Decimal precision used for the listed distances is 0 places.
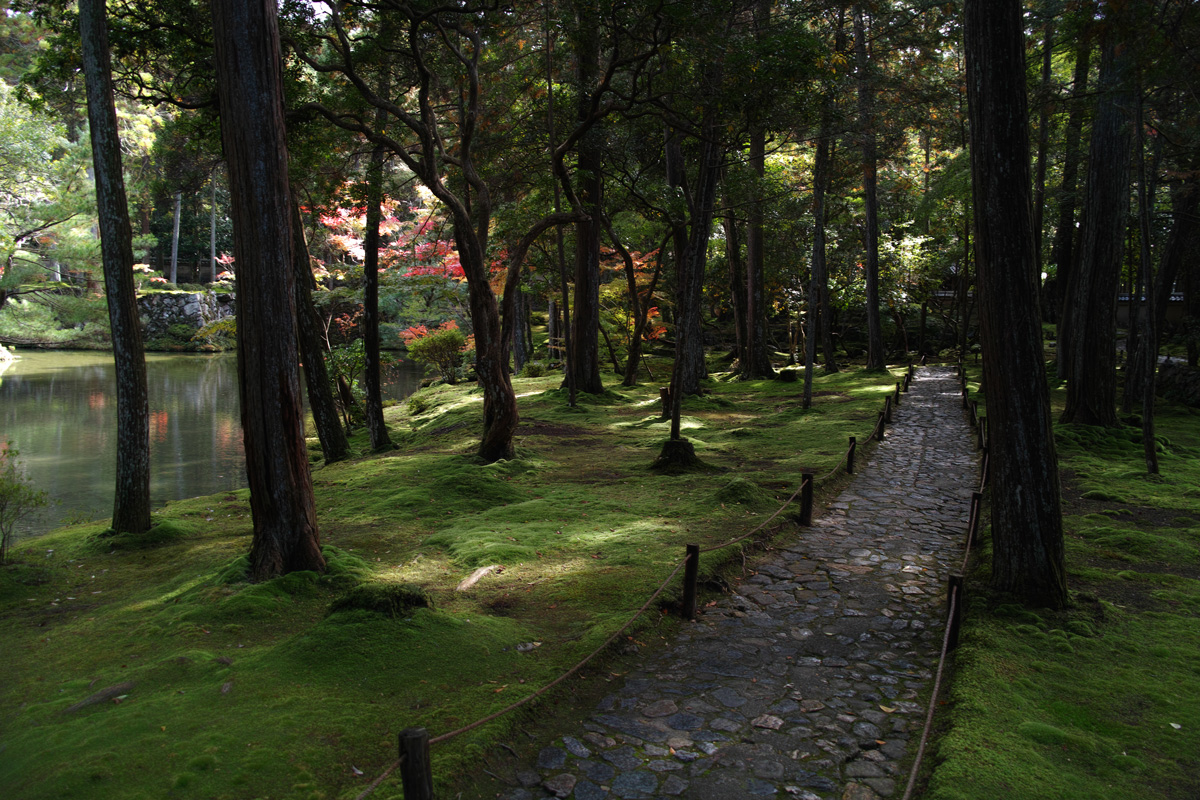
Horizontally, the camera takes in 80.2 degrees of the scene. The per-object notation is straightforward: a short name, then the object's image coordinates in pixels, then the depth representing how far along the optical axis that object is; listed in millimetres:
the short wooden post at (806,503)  8469
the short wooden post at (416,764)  2850
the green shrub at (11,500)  6941
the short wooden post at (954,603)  5086
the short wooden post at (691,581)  5789
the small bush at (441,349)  27891
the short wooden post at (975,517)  7250
